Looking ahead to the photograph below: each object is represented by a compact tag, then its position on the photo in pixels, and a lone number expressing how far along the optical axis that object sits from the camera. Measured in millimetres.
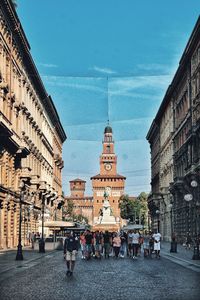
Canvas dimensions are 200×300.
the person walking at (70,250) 26766
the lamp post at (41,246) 52912
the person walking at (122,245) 48375
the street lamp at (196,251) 40875
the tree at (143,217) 197688
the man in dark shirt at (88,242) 43719
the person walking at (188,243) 61634
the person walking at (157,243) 45438
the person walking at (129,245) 46619
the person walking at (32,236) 68700
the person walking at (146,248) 47406
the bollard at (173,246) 53500
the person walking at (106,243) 46281
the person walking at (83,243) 45081
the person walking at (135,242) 44875
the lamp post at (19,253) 38878
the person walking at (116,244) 46281
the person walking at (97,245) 45747
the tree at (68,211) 178625
